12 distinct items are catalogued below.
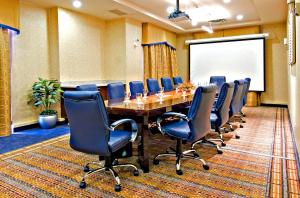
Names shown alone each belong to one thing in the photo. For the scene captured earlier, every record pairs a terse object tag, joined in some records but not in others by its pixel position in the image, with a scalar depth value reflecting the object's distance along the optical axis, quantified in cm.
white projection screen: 827
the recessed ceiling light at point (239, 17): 727
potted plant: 509
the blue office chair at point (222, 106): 326
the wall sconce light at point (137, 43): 734
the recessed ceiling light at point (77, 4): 535
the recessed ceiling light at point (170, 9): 648
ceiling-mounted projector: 478
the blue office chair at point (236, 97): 389
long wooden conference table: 263
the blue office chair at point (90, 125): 216
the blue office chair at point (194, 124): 257
